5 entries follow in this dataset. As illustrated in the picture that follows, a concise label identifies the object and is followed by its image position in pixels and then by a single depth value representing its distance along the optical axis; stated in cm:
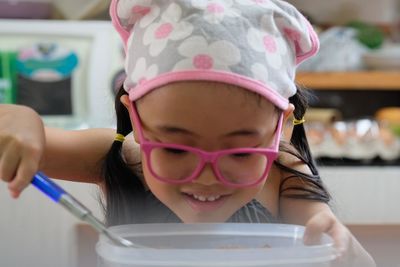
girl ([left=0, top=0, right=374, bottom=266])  82
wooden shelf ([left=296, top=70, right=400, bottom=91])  217
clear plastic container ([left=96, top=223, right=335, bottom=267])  76
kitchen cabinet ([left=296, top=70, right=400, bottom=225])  186
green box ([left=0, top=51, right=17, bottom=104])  184
